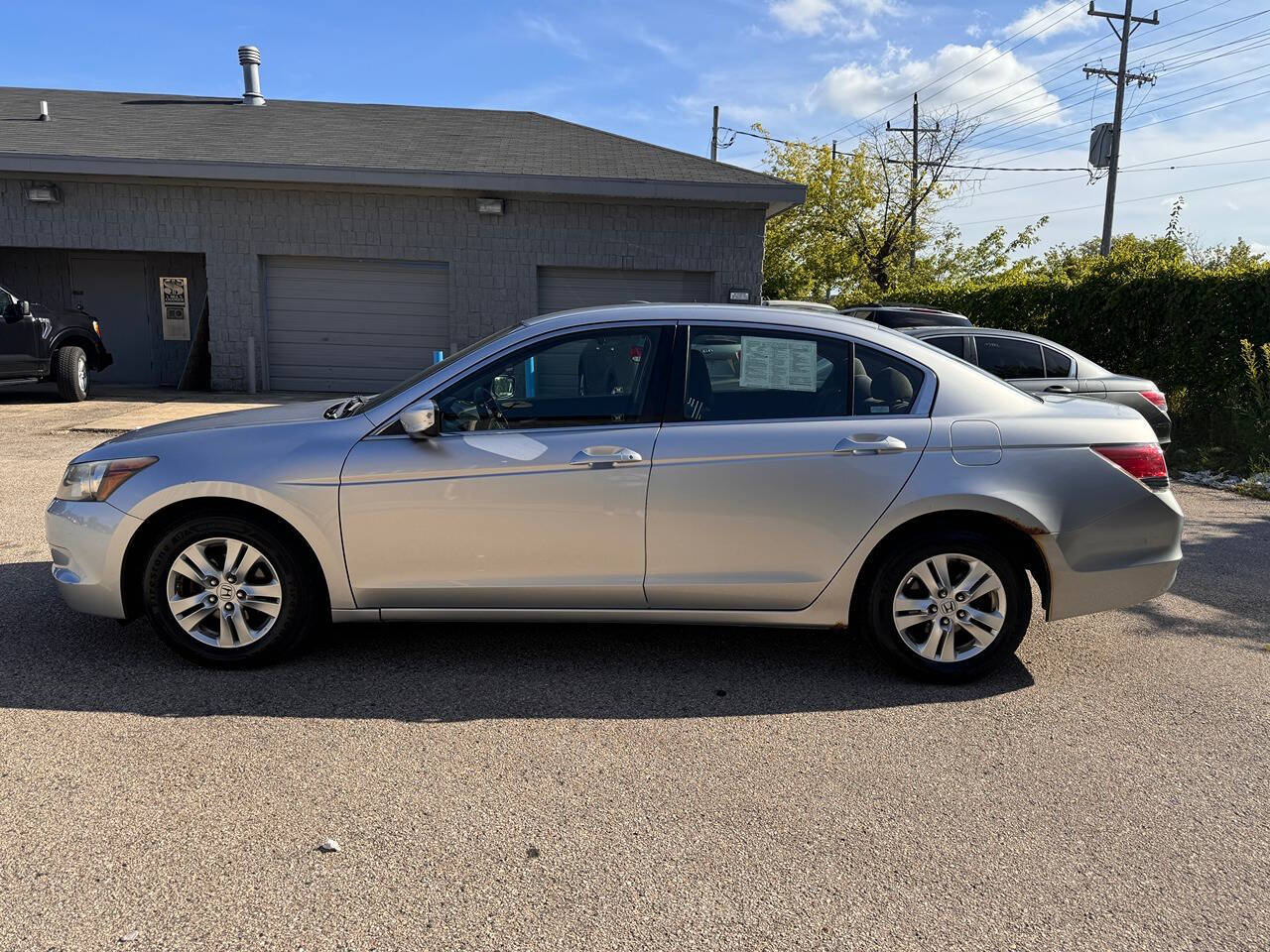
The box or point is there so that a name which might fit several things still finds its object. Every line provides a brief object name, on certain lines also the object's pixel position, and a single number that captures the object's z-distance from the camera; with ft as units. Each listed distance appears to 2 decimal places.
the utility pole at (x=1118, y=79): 86.53
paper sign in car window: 13.48
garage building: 46.68
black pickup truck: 40.96
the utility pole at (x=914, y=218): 105.81
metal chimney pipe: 60.44
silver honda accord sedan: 12.89
